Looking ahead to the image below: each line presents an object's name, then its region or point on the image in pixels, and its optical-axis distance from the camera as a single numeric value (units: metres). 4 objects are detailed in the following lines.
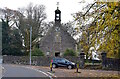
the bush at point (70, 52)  47.16
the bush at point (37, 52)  47.82
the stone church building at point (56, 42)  59.69
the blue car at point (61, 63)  37.25
